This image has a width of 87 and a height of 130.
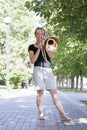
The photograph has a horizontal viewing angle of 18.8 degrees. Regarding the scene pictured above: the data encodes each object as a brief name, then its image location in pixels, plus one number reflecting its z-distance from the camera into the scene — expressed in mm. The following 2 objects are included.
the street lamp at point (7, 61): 20010
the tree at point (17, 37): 25559
